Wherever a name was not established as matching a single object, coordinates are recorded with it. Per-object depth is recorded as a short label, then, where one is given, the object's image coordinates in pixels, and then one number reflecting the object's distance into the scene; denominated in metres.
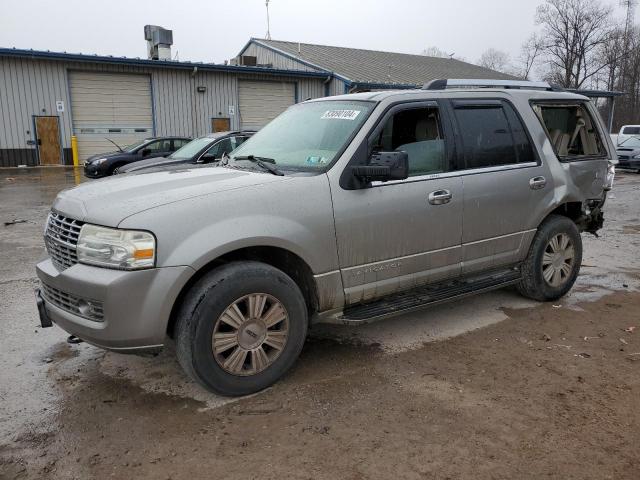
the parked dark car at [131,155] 15.96
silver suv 3.12
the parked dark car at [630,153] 20.36
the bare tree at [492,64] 80.44
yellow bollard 24.16
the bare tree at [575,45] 56.19
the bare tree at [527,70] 66.31
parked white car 22.02
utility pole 57.93
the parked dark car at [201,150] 10.92
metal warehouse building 23.23
